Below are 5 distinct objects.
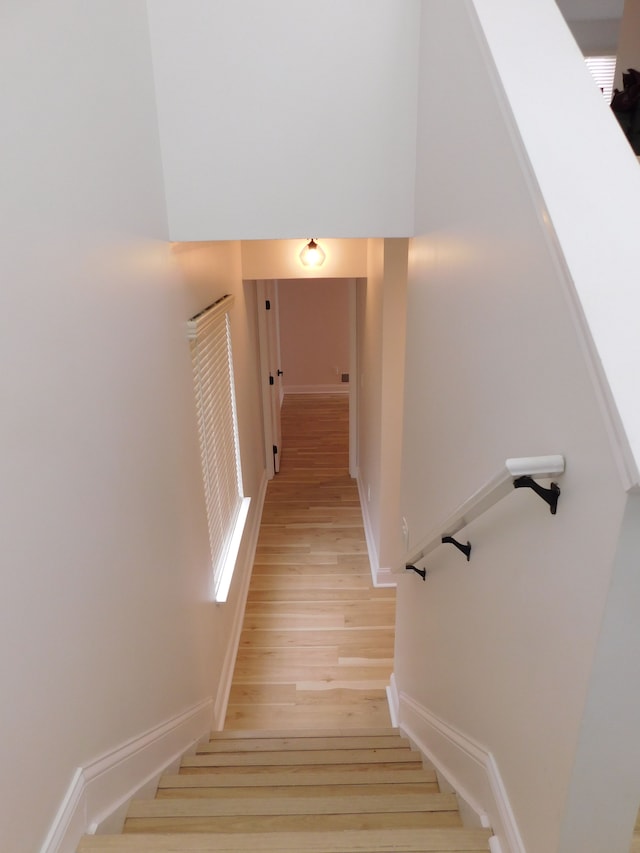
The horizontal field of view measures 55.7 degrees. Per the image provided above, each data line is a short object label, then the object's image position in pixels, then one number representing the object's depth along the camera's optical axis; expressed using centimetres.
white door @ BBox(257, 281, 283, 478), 589
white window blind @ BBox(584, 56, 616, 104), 326
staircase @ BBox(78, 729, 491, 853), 151
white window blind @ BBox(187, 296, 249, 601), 294
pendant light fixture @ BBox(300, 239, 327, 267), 454
